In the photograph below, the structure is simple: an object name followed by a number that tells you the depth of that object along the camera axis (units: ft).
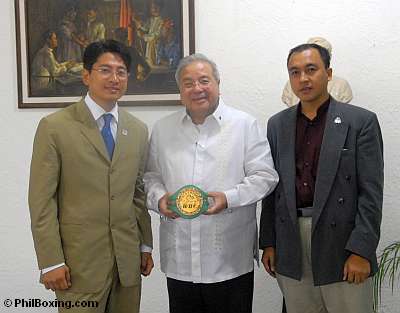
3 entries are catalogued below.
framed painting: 8.70
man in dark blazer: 5.47
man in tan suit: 5.49
